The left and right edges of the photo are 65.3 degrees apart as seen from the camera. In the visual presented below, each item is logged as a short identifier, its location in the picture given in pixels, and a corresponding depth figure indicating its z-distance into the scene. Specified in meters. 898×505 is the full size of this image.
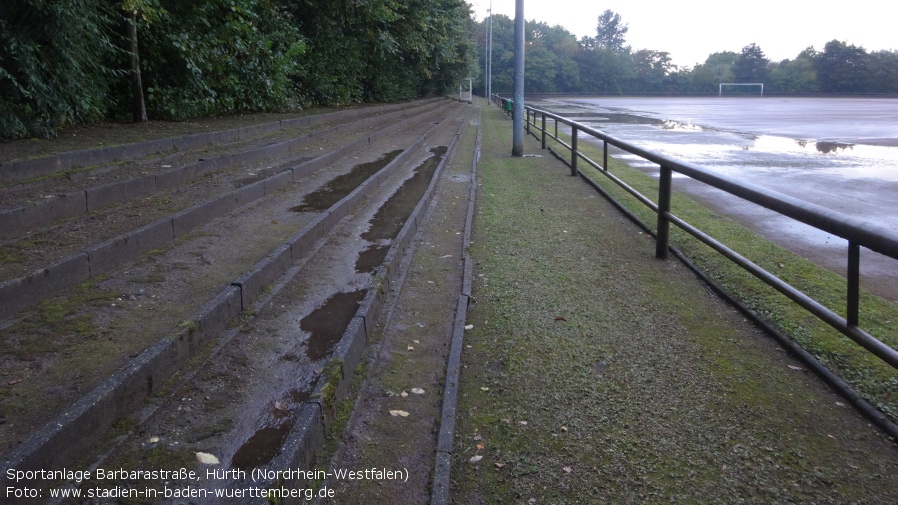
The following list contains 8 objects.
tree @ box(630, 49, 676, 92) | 105.44
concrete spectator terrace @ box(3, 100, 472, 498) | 2.79
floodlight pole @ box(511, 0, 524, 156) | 14.59
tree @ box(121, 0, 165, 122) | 9.99
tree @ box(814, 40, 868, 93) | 76.06
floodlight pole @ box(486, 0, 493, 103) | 53.18
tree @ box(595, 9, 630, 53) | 144.75
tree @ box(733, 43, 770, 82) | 93.81
